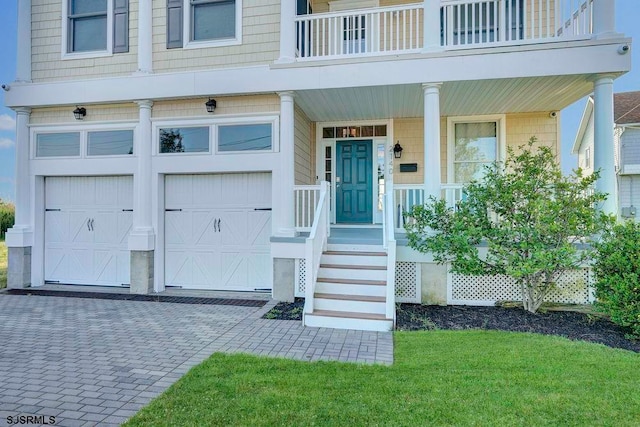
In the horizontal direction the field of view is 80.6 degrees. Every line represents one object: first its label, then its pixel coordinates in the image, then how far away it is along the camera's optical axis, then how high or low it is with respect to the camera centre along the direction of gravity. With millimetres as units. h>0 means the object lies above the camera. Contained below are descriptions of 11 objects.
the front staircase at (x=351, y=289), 5242 -1035
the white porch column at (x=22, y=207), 7797 +309
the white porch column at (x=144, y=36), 7332 +3607
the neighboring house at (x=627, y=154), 16266 +2888
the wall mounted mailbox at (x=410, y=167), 8680 +1239
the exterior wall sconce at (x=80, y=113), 7598 +2207
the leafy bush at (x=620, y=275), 4652 -706
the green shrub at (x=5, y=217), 15760 +203
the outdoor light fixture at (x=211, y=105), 7090 +2189
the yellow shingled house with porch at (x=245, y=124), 6281 +1978
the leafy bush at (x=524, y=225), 5195 -64
